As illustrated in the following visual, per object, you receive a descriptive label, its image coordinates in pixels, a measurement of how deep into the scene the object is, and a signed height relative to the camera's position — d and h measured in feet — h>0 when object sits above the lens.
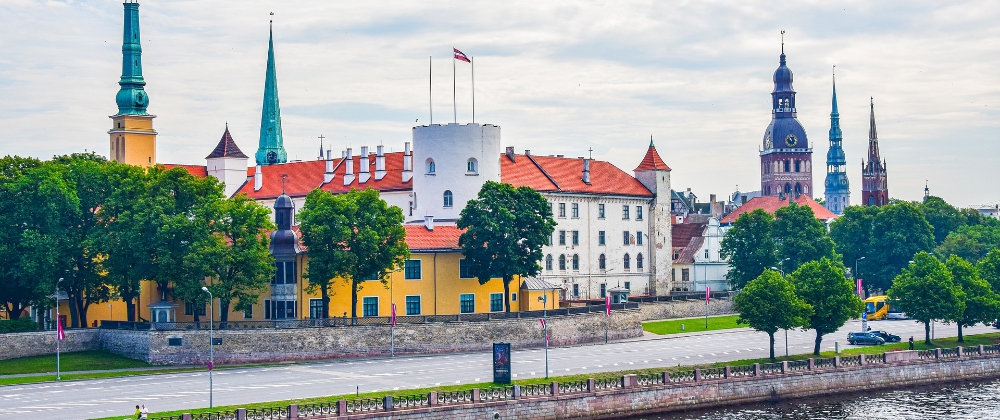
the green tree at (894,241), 470.80 +11.39
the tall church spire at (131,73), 432.66 +68.27
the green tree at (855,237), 481.46 +13.13
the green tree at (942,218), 542.16 +21.77
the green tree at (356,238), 312.91 +10.07
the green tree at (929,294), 320.91 -4.80
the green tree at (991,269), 348.79 +0.97
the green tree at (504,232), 346.54 +12.19
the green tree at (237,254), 299.17 +6.46
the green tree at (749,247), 436.76 +9.33
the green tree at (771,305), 289.33 -6.31
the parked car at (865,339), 322.90 -15.12
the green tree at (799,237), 435.94 +12.19
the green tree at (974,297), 326.03 -5.71
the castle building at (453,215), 329.11 +19.13
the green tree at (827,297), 297.12 -4.80
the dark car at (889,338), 331.16 -15.34
